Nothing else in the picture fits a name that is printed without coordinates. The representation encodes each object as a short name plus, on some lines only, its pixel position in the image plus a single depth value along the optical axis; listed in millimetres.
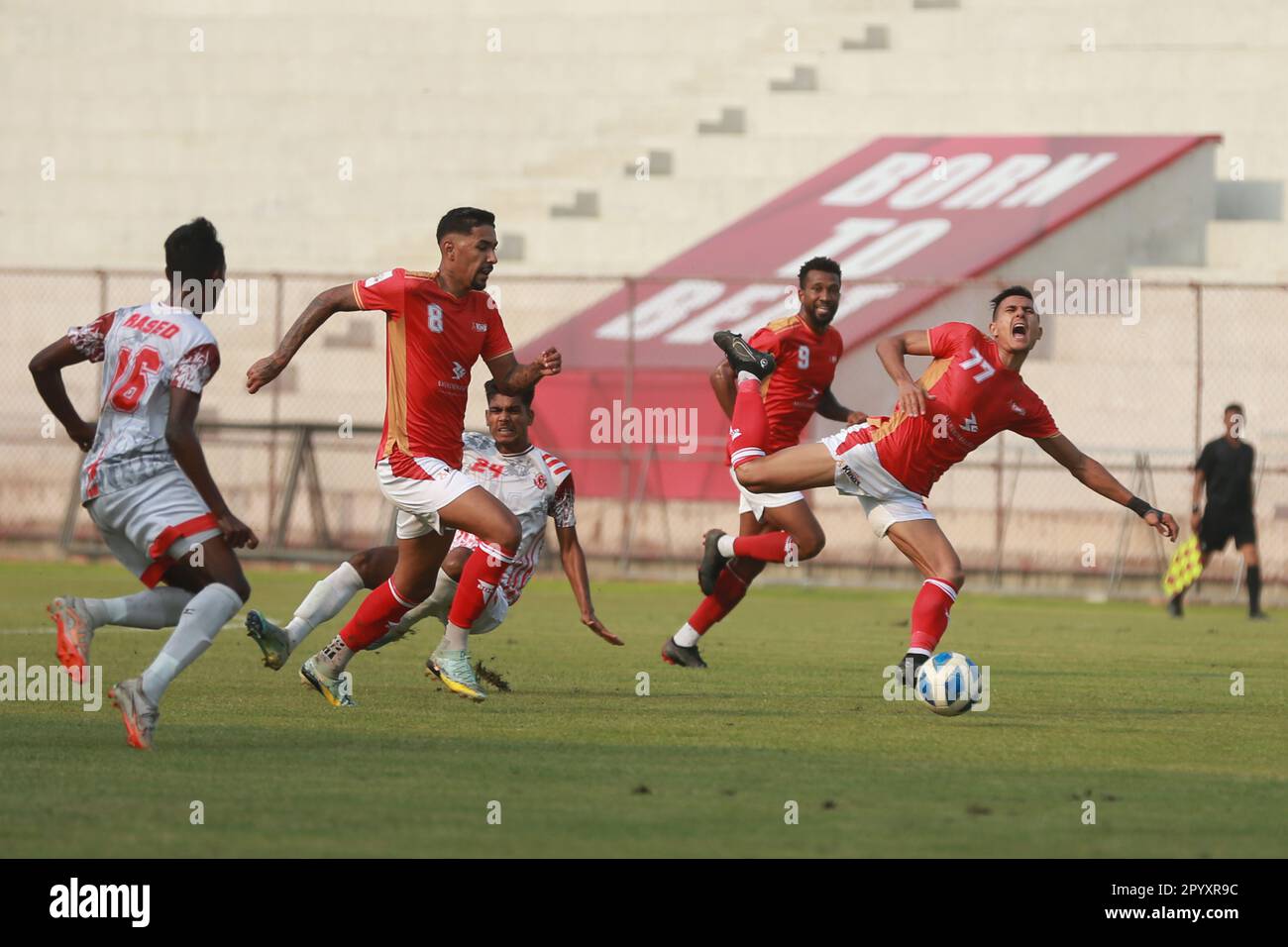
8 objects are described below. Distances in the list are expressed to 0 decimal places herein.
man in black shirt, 19484
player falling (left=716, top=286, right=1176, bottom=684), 10289
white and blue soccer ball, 9805
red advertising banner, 23203
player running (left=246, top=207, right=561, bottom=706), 9750
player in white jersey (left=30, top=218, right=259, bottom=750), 8477
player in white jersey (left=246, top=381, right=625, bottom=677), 10766
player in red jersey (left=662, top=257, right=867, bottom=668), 12523
